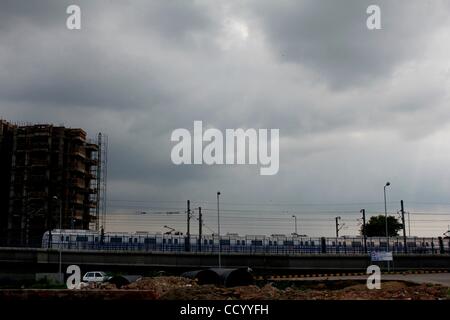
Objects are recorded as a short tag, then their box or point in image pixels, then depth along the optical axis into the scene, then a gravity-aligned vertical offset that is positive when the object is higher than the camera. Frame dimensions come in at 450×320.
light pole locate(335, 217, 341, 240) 94.20 +1.71
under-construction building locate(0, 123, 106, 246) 89.62 +9.10
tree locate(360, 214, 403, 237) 112.12 +1.61
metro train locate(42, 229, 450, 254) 66.31 -0.96
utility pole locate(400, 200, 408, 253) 68.29 -0.28
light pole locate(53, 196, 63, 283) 50.01 -2.36
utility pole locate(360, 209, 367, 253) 67.19 +1.74
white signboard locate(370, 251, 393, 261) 54.78 -2.09
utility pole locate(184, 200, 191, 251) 66.63 -0.88
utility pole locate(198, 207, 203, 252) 79.88 +2.09
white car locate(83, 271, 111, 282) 44.56 -3.39
